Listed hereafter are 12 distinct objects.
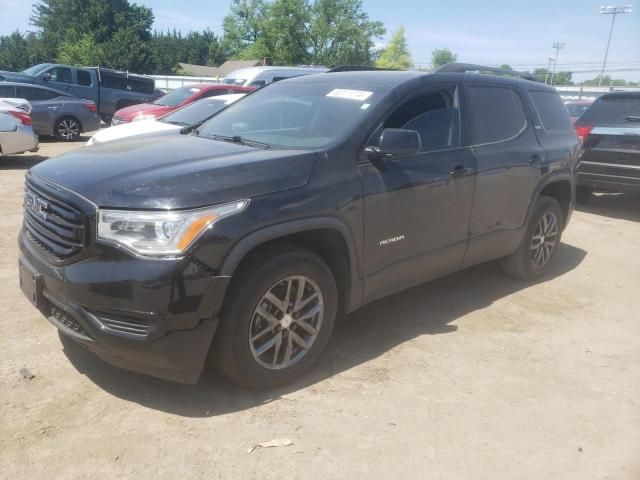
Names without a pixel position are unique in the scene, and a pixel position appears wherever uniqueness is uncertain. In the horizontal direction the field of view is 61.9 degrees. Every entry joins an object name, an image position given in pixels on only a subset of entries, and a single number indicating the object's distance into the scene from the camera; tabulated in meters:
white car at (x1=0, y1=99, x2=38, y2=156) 9.07
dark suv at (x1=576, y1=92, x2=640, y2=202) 7.69
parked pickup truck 17.31
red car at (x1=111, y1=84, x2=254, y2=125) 10.85
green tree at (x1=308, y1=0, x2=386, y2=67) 61.50
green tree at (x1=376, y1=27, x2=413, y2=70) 69.44
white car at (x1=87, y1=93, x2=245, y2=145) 7.81
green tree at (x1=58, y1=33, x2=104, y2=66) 54.47
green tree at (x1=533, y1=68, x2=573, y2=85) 83.88
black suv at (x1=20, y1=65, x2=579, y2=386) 2.52
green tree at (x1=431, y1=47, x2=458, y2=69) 102.56
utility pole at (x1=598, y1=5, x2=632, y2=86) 53.99
